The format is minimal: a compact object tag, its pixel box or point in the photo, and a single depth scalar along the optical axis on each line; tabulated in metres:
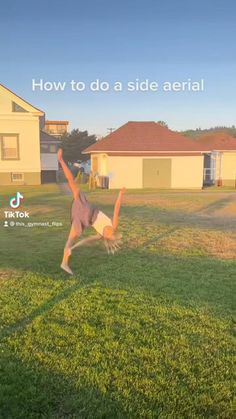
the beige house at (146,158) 20.61
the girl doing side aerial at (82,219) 7.51
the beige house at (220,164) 33.47
